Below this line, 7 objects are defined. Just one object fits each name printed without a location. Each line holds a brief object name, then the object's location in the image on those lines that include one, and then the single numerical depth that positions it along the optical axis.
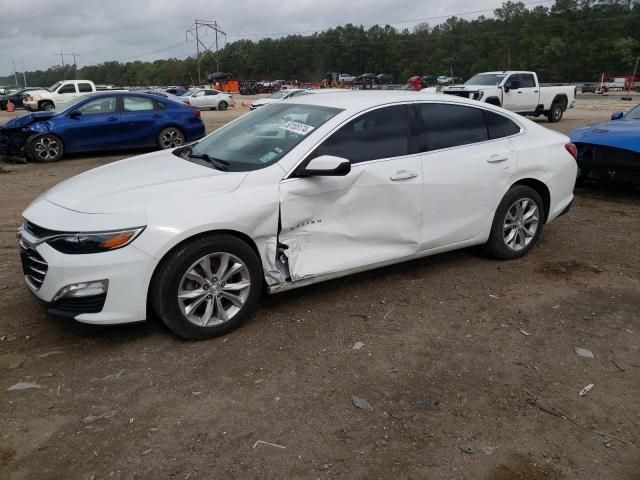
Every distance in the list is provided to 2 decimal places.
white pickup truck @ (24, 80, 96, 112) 27.47
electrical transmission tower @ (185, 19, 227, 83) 95.89
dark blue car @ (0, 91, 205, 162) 11.48
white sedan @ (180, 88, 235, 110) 35.66
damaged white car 3.35
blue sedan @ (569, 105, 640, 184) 7.13
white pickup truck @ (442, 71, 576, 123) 18.55
